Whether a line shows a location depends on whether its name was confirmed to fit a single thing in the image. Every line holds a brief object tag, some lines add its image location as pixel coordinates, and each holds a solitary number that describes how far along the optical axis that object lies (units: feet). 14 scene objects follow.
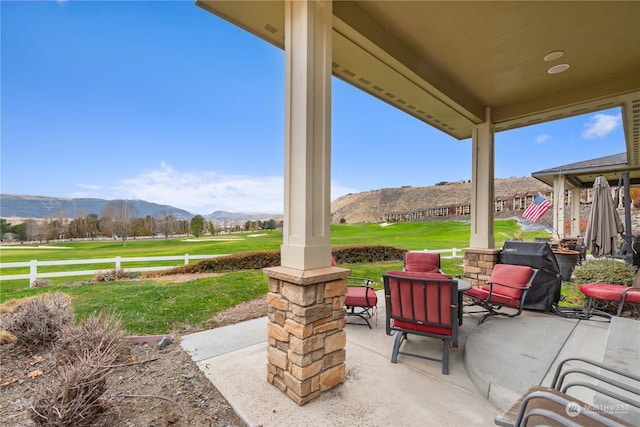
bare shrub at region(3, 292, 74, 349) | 9.37
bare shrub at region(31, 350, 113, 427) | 5.24
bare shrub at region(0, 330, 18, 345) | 9.57
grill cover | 12.99
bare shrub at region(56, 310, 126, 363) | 7.25
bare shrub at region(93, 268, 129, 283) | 23.35
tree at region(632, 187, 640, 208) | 46.00
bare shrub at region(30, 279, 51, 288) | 21.13
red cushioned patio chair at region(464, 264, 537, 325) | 11.41
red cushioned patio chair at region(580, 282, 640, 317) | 10.36
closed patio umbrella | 16.46
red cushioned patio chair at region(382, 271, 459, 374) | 8.07
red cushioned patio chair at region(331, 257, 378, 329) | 11.41
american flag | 29.53
